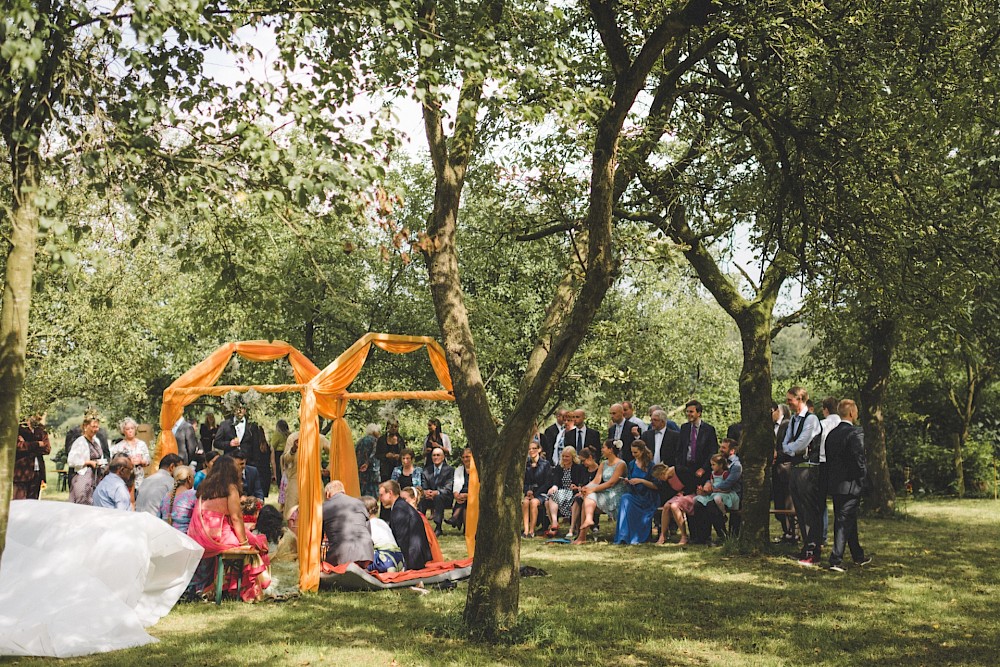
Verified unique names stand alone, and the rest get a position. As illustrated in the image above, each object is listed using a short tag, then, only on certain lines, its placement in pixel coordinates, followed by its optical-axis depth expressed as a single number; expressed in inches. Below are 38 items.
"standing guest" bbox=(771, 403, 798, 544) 528.1
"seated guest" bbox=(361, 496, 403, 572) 425.1
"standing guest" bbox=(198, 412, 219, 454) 704.4
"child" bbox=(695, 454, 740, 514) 530.9
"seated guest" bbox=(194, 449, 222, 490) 612.1
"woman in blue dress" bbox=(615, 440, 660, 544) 553.6
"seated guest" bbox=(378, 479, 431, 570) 430.9
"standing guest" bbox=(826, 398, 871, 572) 424.5
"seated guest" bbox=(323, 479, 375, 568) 413.1
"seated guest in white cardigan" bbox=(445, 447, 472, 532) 610.5
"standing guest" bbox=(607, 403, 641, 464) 599.8
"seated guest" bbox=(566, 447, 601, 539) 573.6
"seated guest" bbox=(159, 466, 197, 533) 408.2
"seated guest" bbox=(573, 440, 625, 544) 565.9
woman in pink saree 378.9
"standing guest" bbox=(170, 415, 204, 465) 634.2
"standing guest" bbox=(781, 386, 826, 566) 452.4
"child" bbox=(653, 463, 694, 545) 537.6
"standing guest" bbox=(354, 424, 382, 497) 680.4
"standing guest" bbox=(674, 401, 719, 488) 551.2
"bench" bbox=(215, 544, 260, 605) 375.2
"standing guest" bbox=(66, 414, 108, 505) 567.8
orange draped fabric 415.9
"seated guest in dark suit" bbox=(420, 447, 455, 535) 624.1
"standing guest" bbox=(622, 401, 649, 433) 618.9
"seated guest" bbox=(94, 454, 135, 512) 433.4
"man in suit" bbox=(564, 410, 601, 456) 625.9
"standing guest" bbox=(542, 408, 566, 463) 647.1
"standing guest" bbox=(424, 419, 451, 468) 661.4
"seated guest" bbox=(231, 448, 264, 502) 594.3
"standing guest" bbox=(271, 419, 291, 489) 687.1
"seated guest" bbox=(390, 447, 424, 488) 608.4
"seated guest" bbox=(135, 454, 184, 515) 453.4
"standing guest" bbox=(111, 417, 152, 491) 583.5
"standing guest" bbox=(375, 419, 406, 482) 677.3
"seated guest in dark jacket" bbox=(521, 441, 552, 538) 595.2
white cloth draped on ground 281.3
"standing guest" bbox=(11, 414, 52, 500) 606.5
